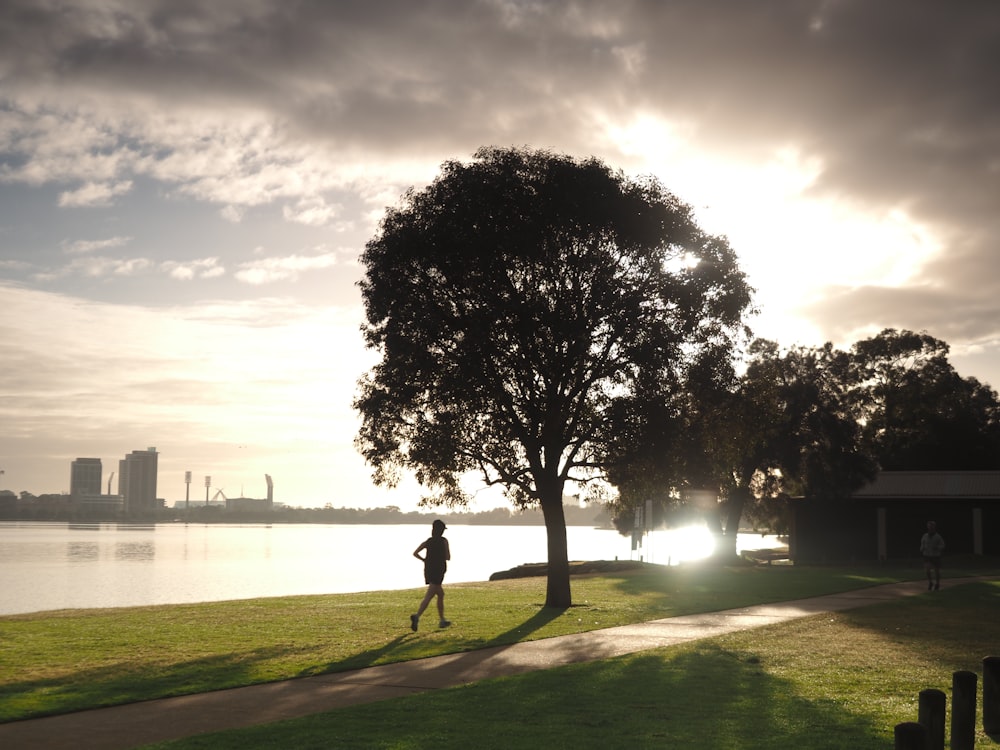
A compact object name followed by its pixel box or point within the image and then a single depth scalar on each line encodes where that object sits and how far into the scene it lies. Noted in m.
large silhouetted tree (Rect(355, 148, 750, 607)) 25.42
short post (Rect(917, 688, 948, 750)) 7.04
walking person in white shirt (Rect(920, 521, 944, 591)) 30.78
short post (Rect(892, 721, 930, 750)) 6.02
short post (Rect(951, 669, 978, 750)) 8.10
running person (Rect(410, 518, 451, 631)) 20.05
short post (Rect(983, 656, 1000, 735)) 9.84
